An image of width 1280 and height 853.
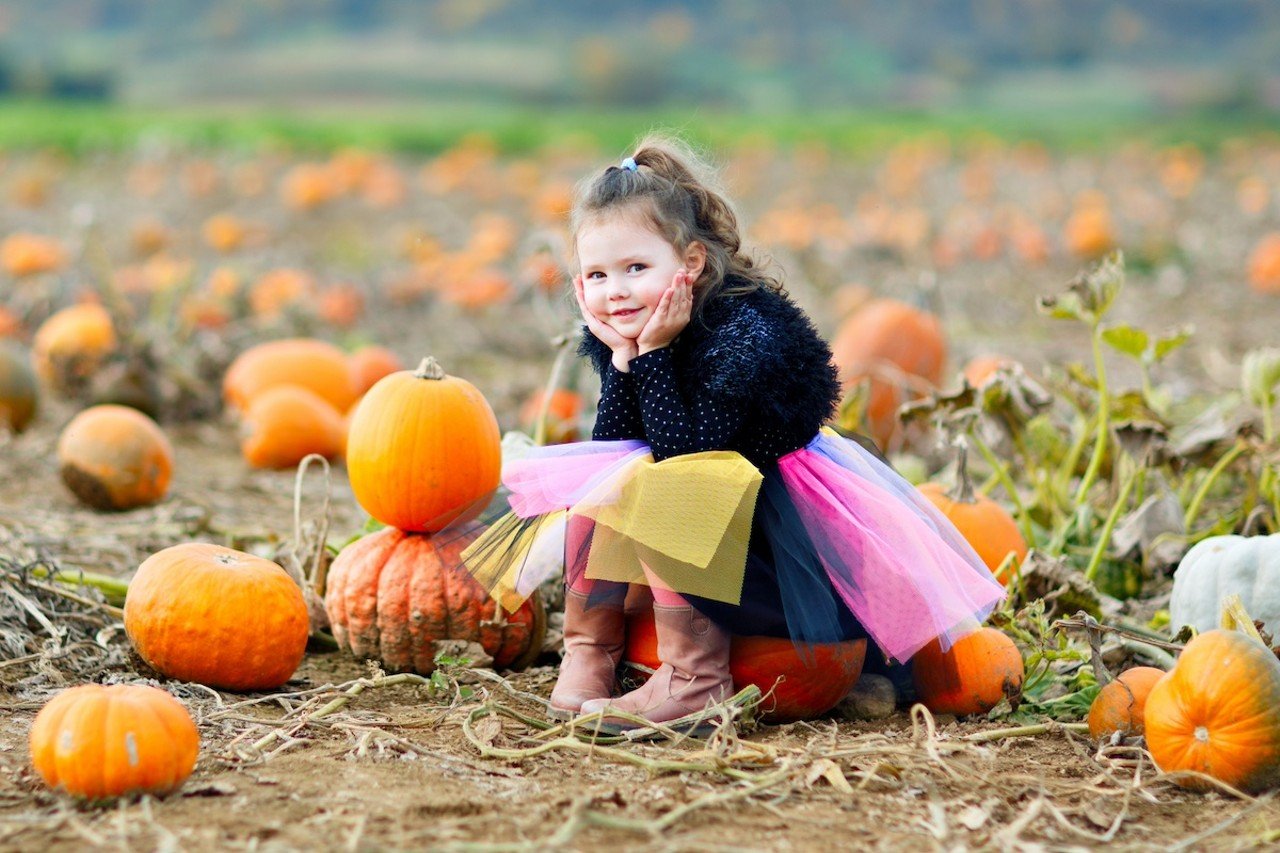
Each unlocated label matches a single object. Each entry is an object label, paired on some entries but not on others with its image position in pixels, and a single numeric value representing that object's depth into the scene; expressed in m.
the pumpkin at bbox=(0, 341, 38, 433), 11.26
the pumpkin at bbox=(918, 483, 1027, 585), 7.57
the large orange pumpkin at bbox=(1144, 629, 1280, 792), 5.16
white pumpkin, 6.63
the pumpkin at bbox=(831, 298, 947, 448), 11.42
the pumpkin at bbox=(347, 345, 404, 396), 12.66
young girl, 5.79
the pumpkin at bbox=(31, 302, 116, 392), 12.27
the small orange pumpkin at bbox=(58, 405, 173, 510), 9.50
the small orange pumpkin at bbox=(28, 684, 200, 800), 4.73
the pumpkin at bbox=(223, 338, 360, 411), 12.16
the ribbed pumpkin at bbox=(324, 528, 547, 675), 6.71
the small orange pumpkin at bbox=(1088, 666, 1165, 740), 5.80
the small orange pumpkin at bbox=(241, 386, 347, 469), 11.16
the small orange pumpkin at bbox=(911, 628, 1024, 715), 6.23
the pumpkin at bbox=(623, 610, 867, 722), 6.02
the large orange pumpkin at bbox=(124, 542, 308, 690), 6.26
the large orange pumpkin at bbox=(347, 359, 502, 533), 6.77
